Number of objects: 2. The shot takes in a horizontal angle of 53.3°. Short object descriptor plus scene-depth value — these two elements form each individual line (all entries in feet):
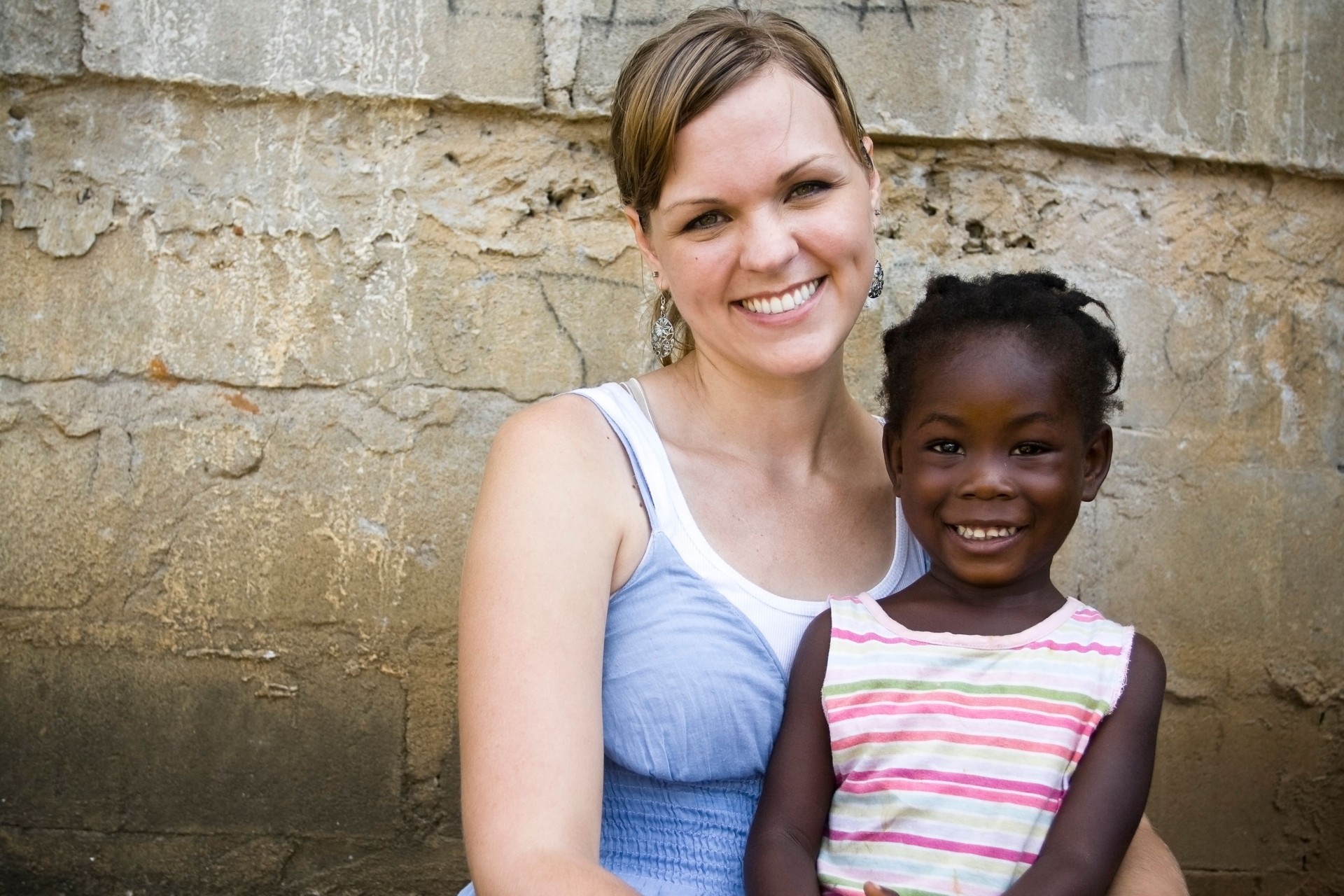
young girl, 5.59
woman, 5.59
